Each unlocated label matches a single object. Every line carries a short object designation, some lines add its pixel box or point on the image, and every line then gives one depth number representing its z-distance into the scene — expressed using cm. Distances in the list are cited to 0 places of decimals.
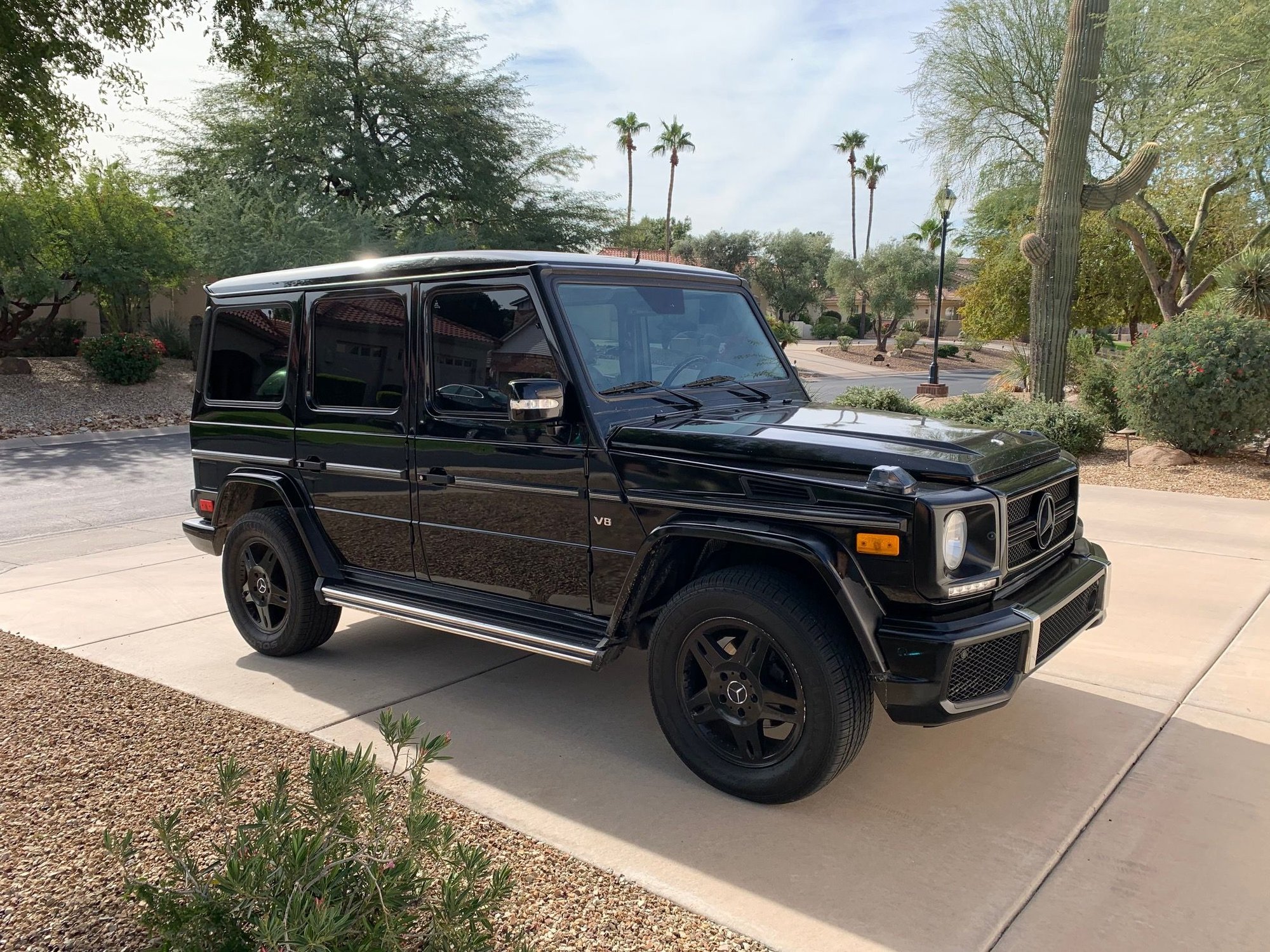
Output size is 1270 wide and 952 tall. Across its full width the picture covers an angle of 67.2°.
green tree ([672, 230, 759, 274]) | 6356
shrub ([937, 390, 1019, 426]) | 1137
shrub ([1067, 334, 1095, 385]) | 1808
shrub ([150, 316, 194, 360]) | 2595
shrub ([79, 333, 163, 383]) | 2084
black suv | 324
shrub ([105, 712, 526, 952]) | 220
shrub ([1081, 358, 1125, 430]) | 1271
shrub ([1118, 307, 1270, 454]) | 1011
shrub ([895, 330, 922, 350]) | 4866
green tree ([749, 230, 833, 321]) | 6322
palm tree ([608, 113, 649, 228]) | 6881
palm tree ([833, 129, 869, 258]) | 8144
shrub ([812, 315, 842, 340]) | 6119
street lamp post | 2144
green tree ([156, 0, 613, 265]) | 2517
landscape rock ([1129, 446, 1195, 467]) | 1071
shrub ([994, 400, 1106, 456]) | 1123
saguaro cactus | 1218
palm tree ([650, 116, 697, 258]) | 7100
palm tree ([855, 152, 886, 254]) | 8375
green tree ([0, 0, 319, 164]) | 607
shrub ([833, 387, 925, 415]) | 1115
